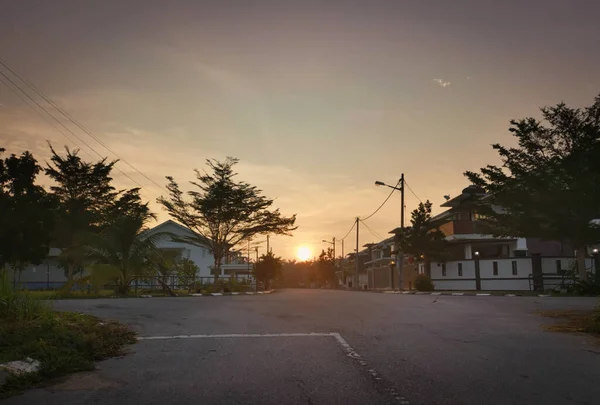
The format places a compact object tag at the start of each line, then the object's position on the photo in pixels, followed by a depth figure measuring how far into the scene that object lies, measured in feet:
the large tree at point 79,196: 134.41
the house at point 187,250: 180.34
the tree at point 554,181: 77.15
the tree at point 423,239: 133.39
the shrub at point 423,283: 114.01
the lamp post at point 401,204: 125.43
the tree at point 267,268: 148.56
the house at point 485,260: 106.93
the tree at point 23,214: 116.47
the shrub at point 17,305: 26.35
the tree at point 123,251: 81.10
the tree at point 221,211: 126.72
